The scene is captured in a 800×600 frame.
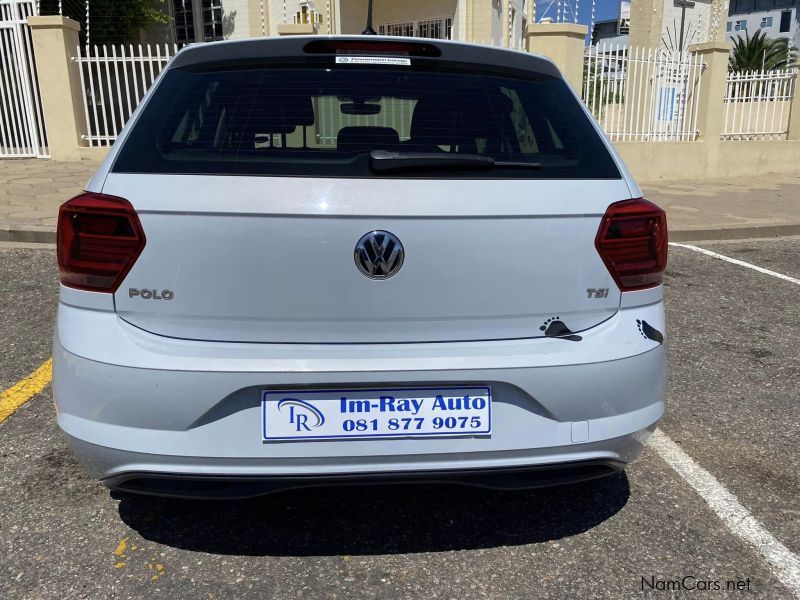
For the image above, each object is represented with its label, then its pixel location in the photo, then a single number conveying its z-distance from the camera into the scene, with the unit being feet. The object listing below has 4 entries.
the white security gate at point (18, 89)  40.55
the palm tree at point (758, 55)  140.36
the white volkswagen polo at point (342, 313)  6.32
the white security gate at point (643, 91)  40.04
